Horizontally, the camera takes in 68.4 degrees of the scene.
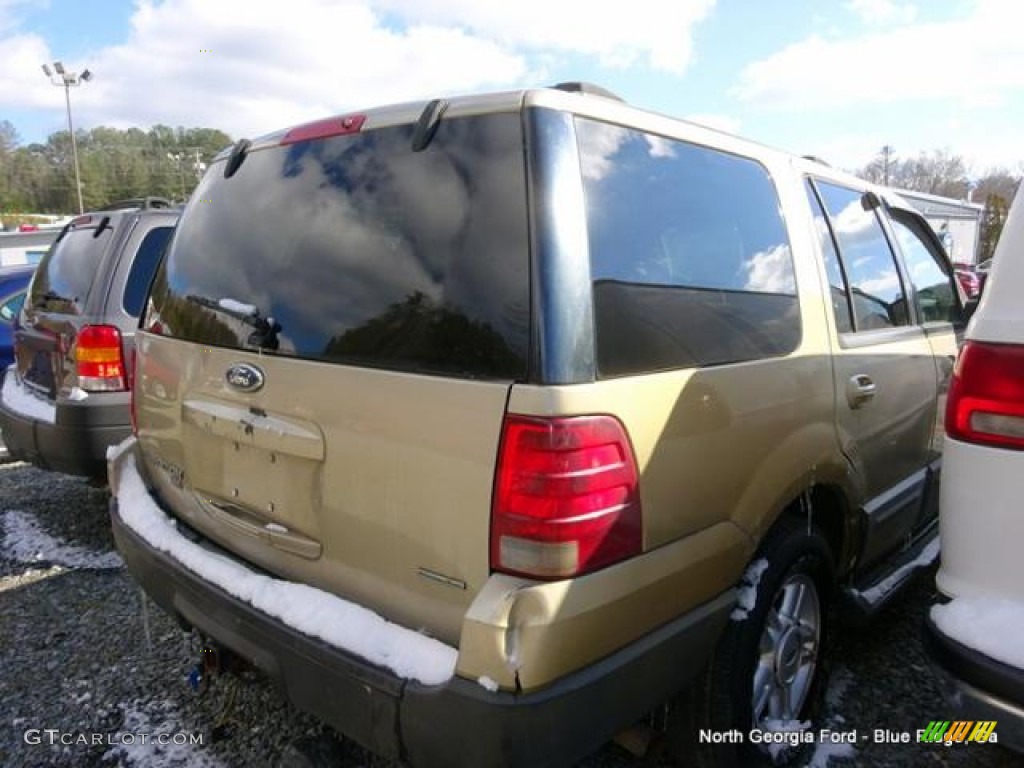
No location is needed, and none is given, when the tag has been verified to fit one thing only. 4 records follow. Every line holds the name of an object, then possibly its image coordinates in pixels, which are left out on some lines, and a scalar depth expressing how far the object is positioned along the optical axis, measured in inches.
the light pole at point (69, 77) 1472.7
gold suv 64.0
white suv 67.4
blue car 245.8
